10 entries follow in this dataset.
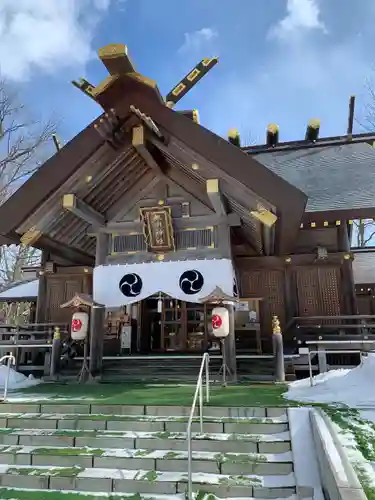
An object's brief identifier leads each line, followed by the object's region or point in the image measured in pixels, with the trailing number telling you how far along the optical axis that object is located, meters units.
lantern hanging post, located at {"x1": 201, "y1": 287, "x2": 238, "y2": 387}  8.18
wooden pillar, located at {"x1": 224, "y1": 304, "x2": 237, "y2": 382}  8.28
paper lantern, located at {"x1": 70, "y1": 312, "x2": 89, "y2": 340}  8.87
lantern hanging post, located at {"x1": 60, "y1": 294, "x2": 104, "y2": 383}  8.87
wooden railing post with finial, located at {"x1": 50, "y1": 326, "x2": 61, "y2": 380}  9.40
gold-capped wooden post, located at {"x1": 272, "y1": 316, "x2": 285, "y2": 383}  8.30
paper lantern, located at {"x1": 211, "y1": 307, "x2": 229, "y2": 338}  8.17
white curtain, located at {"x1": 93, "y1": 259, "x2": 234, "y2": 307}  8.91
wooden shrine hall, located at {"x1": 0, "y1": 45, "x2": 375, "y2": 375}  8.20
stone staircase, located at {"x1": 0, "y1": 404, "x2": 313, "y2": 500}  3.98
